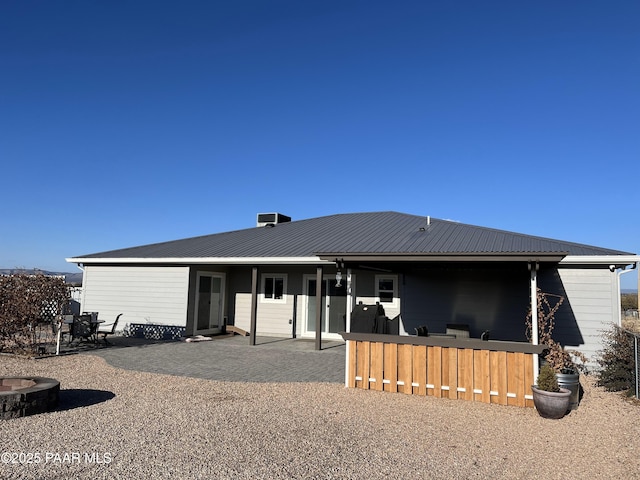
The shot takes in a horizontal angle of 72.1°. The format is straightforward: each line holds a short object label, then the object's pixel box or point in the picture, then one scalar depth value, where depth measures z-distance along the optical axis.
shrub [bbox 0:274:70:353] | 9.73
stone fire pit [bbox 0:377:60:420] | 5.27
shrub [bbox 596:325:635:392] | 7.69
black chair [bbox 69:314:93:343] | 11.49
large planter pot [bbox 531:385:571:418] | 5.96
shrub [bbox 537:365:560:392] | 6.11
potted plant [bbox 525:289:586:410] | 6.60
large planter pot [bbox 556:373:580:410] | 6.59
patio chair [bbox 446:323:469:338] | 9.84
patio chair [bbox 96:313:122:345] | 14.76
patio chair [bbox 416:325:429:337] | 8.41
